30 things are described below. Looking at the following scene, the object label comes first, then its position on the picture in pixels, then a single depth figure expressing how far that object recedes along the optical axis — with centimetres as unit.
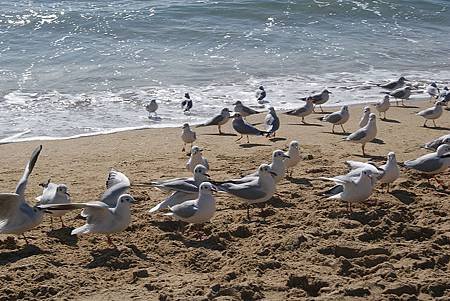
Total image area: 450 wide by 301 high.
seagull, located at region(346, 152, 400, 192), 858
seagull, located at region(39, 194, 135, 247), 696
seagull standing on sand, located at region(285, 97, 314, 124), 1378
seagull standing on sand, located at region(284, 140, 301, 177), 955
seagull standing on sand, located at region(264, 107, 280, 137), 1219
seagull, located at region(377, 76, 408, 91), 1670
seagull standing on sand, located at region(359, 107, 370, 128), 1256
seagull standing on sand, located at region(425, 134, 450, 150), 1028
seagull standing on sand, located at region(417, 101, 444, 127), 1310
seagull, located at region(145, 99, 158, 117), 1438
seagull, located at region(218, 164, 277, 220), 789
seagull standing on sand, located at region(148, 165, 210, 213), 789
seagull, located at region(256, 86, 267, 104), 1589
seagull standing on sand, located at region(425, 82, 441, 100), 1582
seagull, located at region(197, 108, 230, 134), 1302
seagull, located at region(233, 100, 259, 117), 1415
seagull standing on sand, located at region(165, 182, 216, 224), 731
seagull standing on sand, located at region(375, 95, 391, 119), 1414
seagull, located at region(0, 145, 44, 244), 691
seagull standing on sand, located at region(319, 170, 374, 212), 782
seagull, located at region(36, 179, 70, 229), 769
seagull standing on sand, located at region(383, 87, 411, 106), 1551
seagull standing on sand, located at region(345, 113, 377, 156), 1095
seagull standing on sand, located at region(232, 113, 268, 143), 1196
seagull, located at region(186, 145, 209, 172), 959
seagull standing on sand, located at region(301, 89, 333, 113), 1479
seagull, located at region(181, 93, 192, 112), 1460
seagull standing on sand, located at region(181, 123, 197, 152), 1155
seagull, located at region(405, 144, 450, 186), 901
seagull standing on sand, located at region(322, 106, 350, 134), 1272
